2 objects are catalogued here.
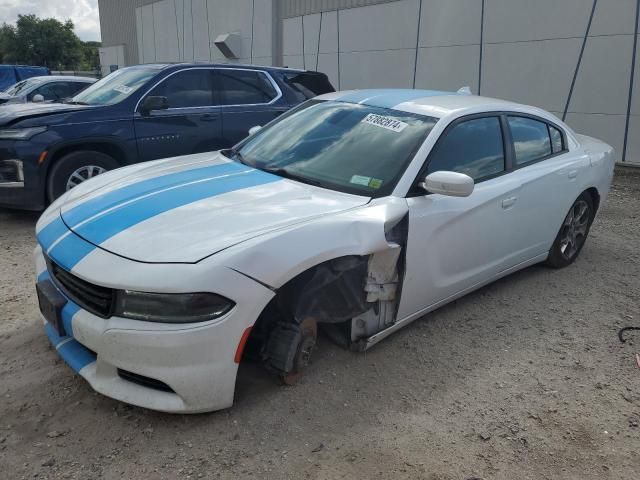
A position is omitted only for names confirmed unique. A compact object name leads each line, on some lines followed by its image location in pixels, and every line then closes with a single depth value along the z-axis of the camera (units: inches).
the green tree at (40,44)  2465.6
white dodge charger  90.1
